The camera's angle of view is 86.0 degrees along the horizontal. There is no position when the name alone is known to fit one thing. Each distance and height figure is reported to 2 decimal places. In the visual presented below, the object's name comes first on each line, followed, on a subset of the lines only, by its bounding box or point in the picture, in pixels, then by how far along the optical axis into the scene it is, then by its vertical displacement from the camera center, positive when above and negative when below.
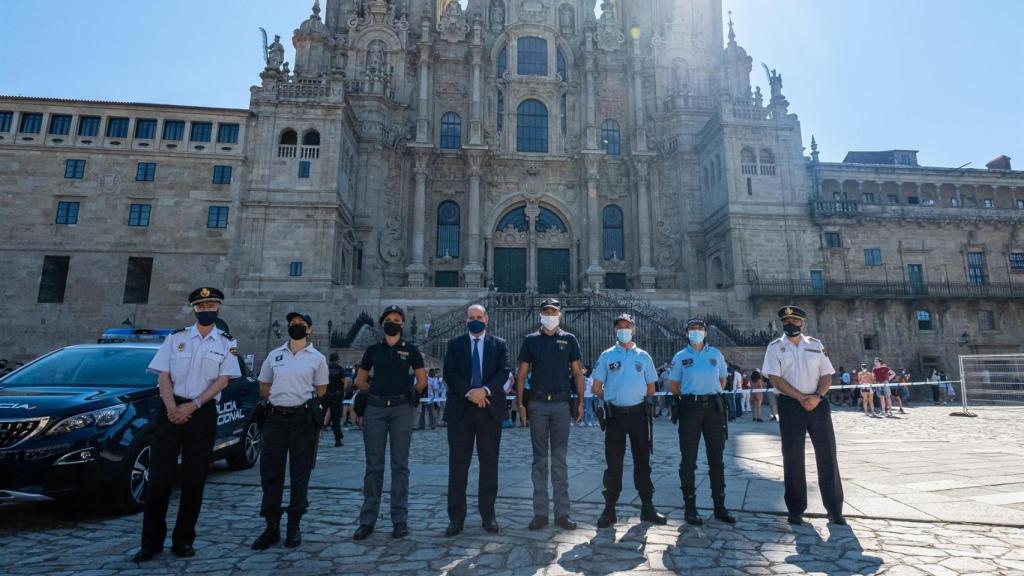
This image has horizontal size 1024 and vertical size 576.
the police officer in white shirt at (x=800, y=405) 5.46 -0.21
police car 5.27 -0.45
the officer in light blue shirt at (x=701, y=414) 5.60 -0.32
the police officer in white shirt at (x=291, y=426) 4.90 -0.41
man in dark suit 5.30 -0.24
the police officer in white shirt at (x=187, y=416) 4.61 -0.31
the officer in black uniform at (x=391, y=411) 5.13 -0.28
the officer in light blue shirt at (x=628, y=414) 5.51 -0.32
